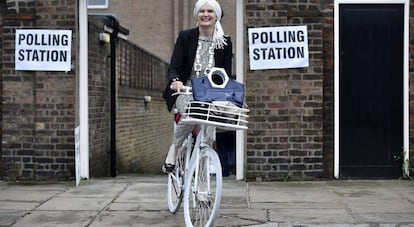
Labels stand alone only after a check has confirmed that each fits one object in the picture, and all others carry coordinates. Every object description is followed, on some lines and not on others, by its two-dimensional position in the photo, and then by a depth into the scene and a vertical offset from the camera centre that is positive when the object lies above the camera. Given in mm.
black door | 7688 +339
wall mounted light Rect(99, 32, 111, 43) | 9270 +987
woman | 5191 +438
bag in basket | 4570 +66
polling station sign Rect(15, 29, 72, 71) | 7801 +644
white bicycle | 4559 -509
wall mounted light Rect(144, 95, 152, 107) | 13892 +38
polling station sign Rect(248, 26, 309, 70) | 7566 +674
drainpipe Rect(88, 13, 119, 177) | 9891 +230
